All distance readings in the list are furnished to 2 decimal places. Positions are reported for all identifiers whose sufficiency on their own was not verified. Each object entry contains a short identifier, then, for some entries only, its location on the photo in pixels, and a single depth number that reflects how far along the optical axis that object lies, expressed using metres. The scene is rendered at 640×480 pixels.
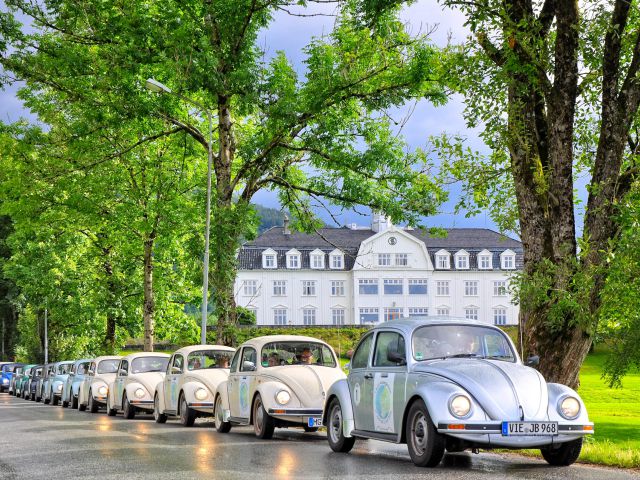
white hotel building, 111.44
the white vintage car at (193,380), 22.44
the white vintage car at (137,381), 26.89
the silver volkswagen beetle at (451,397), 11.77
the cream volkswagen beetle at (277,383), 17.61
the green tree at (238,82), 28.70
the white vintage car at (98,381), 30.95
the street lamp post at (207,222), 29.47
